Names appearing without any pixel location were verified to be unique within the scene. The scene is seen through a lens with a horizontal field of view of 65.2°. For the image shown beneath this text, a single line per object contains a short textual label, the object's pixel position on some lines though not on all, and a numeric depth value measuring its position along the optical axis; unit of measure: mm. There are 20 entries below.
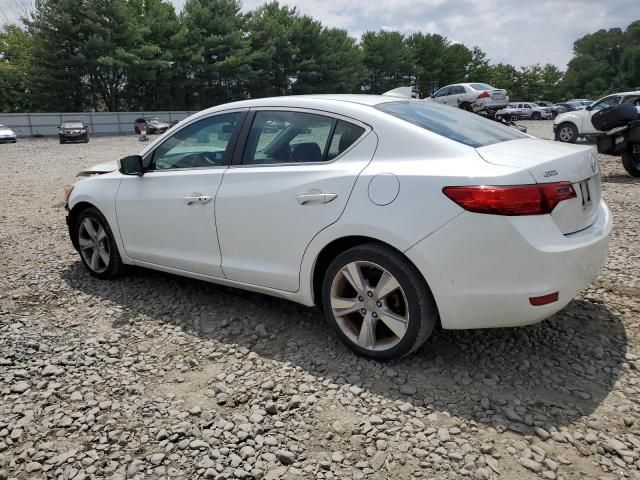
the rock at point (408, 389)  2824
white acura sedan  2596
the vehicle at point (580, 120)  15227
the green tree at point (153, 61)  43312
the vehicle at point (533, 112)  44281
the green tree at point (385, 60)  62094
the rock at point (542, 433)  2418
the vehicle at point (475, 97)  24902
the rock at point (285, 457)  2357
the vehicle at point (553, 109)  43094
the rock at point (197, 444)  2469
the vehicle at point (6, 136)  29608
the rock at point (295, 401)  2770
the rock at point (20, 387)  3004
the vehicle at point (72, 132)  28666
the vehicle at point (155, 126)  36031
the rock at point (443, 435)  2443
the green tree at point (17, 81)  44438
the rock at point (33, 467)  2359
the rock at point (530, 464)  2223
